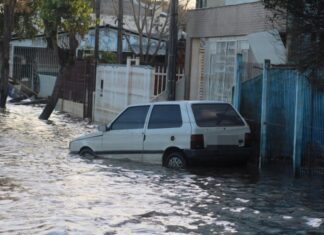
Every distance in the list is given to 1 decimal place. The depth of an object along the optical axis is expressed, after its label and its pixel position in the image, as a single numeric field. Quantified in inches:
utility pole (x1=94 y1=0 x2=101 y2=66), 1235.2
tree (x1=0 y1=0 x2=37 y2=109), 1389.0
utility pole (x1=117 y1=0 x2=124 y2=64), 1579.1
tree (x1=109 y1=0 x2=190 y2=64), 2003.4
